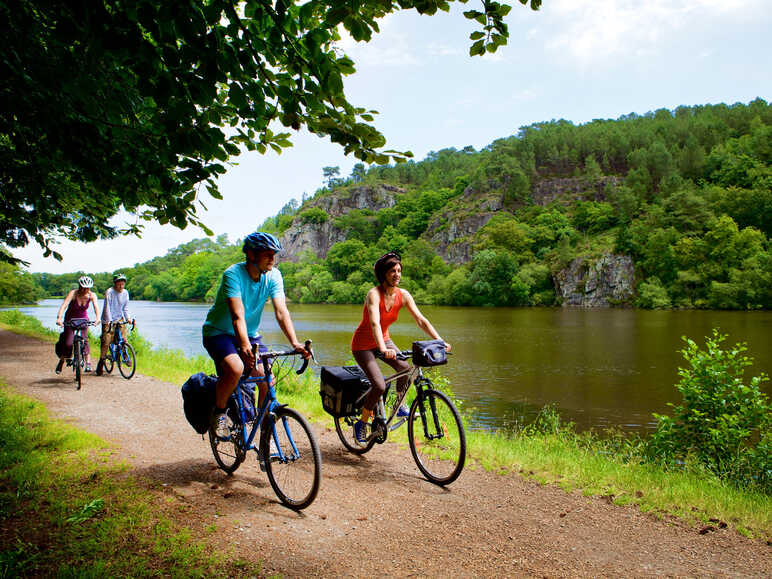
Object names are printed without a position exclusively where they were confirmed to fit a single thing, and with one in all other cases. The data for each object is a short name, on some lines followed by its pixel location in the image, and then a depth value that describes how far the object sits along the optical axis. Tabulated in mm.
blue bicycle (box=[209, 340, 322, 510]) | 3641
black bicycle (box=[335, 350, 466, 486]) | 4586
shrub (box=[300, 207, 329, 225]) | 158125
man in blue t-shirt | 3670
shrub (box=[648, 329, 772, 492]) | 5883
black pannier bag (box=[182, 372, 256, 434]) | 4047
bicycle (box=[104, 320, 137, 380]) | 9336
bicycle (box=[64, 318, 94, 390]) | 8422
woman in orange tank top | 4668
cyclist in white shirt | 9422
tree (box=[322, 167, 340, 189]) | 192375
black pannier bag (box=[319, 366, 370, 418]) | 4902
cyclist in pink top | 8820
